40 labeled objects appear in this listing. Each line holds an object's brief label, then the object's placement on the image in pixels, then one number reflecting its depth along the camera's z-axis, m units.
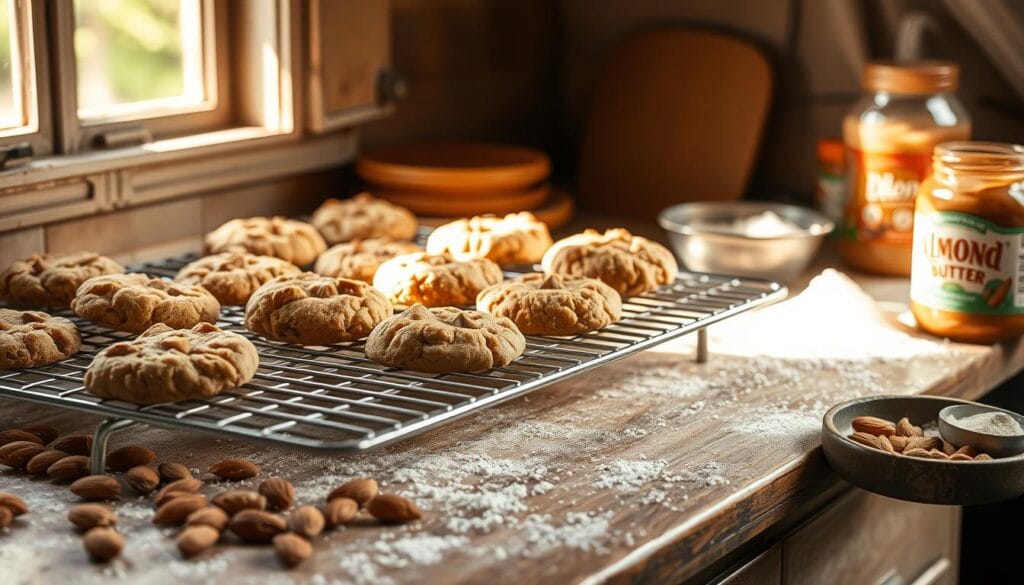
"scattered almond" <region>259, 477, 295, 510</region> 1.08
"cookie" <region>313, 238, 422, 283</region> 1.63
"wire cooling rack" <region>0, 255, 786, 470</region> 1.10
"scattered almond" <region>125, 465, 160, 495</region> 1.11
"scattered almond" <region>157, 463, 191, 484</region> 1.13
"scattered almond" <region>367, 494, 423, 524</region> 1.06
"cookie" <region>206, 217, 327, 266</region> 1.71
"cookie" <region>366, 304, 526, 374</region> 1.27
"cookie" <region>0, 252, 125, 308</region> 1.46
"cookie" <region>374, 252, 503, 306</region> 1.51
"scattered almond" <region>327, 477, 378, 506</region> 1.09
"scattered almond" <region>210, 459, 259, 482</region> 1.15
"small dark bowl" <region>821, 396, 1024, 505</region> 1.19
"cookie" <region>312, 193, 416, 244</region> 1.85
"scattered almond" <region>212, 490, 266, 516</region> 1.06
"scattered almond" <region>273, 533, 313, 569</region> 0.98
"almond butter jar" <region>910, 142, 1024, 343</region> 1.53
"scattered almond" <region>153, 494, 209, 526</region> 1.04
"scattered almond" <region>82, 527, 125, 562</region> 0.97
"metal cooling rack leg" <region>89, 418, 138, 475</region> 1.11
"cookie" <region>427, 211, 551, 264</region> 1.71
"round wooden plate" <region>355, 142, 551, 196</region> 2.02
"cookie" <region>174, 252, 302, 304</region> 1.51
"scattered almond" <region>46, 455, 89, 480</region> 1.13
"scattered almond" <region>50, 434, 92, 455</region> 1.20
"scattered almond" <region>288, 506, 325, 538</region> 1.02
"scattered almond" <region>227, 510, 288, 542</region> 1.02
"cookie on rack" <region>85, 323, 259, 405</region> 1.14
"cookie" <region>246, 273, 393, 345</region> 1.36
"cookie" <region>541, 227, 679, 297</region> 1.57
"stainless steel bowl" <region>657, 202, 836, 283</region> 1.84
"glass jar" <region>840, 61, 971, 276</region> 1.85
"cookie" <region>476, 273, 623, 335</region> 1.40
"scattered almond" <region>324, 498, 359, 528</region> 1.05
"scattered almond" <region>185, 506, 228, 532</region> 1.02
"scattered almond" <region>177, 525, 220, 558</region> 0.98
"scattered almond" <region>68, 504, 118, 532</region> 1.02
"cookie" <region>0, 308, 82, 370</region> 1.24
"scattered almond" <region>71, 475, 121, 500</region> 1.09
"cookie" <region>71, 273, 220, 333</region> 1.37
